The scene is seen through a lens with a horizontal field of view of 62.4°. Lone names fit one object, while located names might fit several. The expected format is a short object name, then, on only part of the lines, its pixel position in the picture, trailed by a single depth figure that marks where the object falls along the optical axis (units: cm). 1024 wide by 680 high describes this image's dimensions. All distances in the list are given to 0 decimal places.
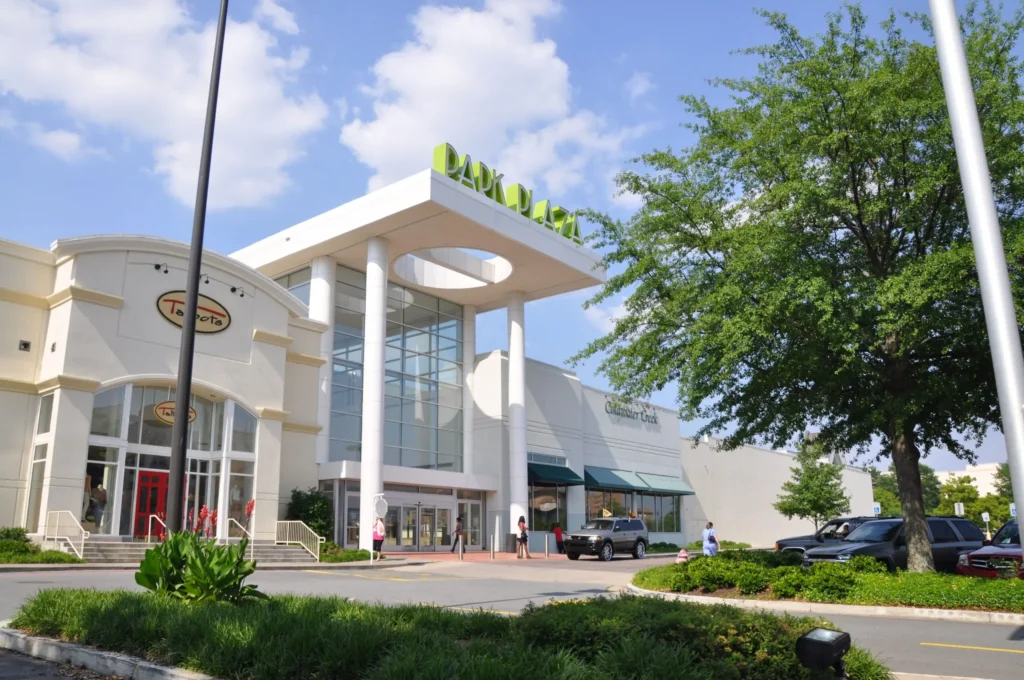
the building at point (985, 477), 17112
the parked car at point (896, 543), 1941
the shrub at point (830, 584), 1518
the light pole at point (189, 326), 1116
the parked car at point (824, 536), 2586
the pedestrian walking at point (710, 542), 2455
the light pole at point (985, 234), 533
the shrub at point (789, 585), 1543
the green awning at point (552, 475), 4125
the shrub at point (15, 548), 2211
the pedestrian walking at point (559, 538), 4053
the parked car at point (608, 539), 3425
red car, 1647
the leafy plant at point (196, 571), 990
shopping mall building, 2558
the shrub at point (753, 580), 1581
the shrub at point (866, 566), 1647
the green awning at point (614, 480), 4588
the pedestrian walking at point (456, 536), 3589
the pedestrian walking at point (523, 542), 3506
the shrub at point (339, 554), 2770
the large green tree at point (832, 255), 1555
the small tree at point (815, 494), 5372
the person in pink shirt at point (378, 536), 3019
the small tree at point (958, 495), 8025
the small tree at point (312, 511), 3095
